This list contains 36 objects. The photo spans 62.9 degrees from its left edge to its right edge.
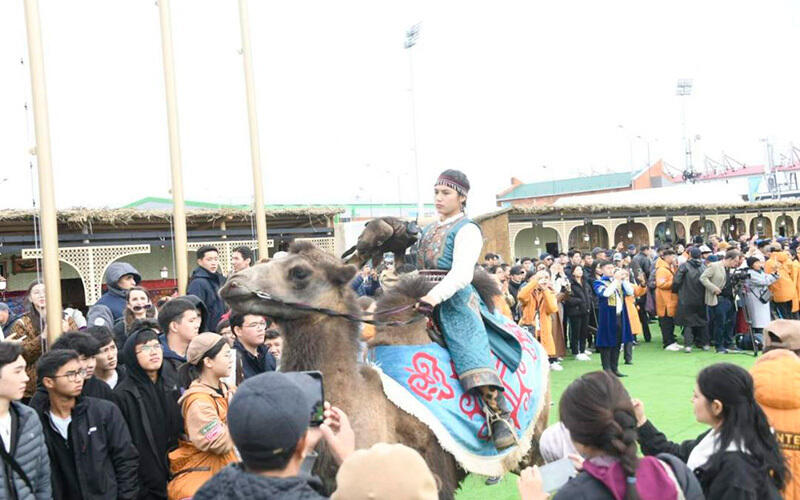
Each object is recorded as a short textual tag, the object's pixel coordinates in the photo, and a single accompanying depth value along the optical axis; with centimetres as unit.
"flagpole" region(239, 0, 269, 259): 1038
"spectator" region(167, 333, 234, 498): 364
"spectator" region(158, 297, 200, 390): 469
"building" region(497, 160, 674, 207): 5712
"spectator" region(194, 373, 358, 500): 190
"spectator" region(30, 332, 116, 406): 398
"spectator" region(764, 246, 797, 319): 1268
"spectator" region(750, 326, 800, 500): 315
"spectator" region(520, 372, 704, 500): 218
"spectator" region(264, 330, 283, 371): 574
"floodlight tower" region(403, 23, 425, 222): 2183
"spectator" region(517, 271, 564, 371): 1162
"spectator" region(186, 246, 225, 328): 689
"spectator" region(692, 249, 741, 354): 1246
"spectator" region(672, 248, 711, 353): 1270
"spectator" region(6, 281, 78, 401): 613
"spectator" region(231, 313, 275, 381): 479
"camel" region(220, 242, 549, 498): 363
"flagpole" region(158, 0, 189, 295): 904
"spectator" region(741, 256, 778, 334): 1221
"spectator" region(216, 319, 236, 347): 524
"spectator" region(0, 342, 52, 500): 326
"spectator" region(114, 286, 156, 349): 570
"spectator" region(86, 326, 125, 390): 430
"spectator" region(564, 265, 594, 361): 1244
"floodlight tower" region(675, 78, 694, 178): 5125
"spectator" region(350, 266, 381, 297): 1171
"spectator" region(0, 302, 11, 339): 733
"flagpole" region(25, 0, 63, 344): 622
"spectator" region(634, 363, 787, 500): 262
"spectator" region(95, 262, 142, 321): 638
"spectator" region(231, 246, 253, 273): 703
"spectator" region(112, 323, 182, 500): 402
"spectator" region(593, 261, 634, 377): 1078
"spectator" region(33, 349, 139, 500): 361
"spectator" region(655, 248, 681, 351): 1327
